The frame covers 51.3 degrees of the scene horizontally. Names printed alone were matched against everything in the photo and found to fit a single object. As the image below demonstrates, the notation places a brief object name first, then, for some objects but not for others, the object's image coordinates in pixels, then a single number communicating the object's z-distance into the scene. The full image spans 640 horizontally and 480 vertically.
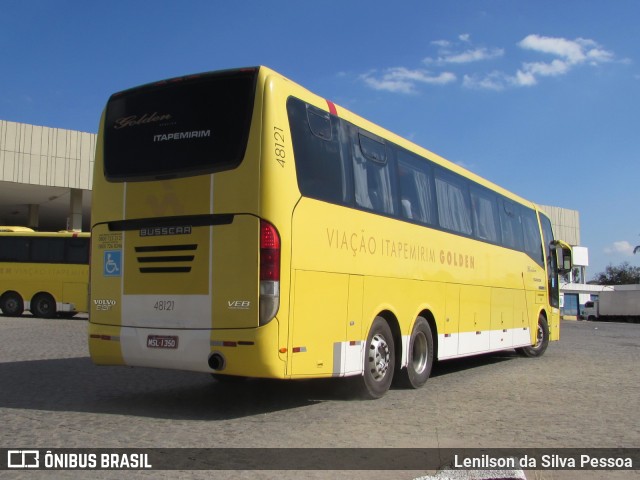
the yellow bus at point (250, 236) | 7.00
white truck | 56.88
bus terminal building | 36.50
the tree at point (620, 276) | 113.69
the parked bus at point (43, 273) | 25.39
